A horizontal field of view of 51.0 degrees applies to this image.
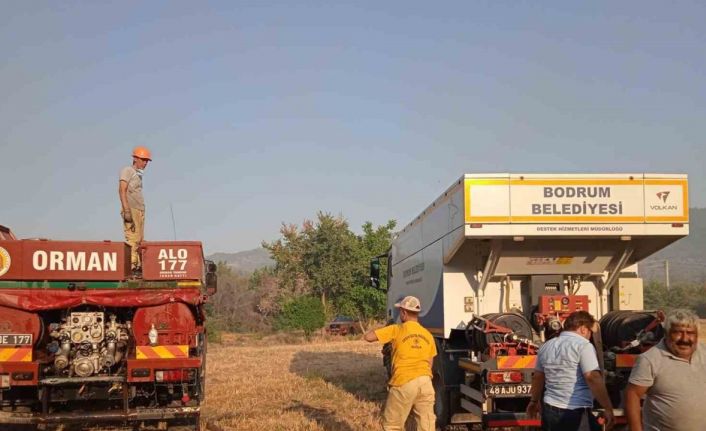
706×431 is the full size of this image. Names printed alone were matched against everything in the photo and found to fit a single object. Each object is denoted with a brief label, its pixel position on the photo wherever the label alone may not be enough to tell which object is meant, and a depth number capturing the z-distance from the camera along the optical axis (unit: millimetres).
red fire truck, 8516
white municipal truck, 9109
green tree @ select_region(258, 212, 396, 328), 42469
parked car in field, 37522
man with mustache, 4492
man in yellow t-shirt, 6383
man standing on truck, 9914
